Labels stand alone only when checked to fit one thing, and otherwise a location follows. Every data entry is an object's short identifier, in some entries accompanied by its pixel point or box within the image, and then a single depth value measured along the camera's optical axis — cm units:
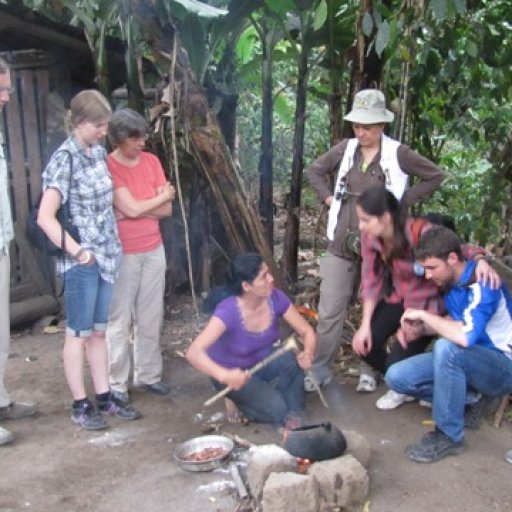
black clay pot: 335
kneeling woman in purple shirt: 377
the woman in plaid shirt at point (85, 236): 381
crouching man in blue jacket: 350
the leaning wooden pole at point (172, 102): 500
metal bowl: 362
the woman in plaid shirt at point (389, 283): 388
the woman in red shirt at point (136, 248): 417
